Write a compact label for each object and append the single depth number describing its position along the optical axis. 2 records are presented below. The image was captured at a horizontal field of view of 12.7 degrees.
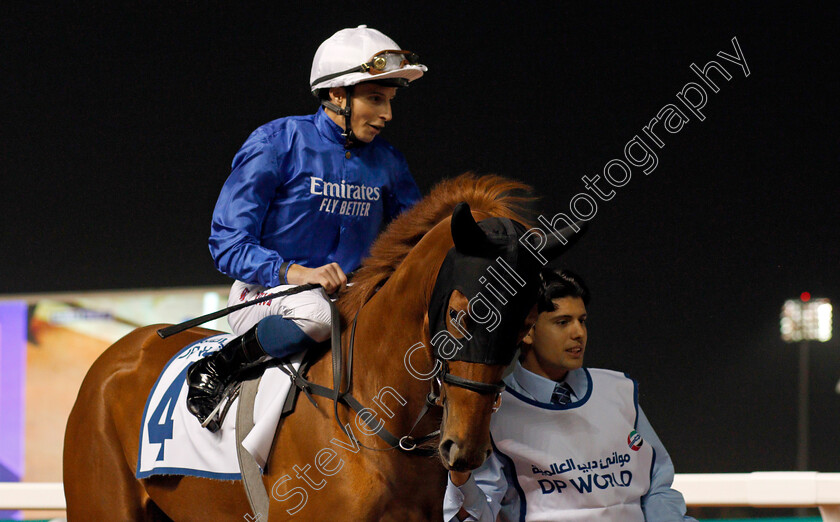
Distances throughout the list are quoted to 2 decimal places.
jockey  9.01
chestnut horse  8.48
